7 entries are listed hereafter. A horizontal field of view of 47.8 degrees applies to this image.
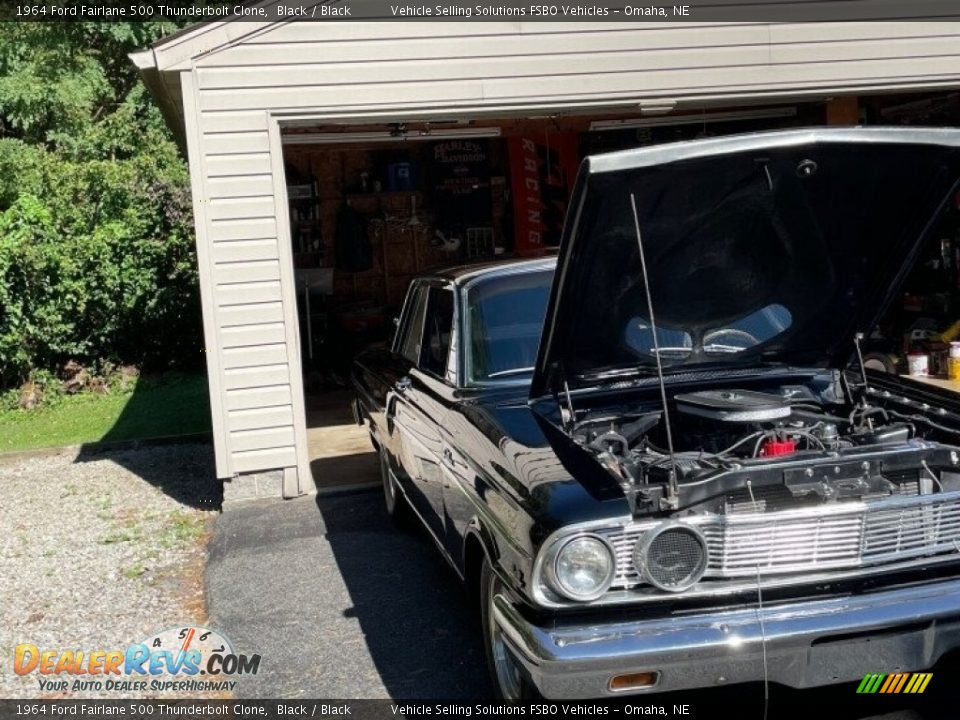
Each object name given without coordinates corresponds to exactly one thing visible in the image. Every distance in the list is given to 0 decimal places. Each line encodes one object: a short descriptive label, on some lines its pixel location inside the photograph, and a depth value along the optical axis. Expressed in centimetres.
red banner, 1373
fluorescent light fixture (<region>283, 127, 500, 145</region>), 1123
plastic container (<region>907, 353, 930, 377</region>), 1032
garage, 743
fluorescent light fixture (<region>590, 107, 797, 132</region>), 1180
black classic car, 341
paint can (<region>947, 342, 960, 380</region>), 987
